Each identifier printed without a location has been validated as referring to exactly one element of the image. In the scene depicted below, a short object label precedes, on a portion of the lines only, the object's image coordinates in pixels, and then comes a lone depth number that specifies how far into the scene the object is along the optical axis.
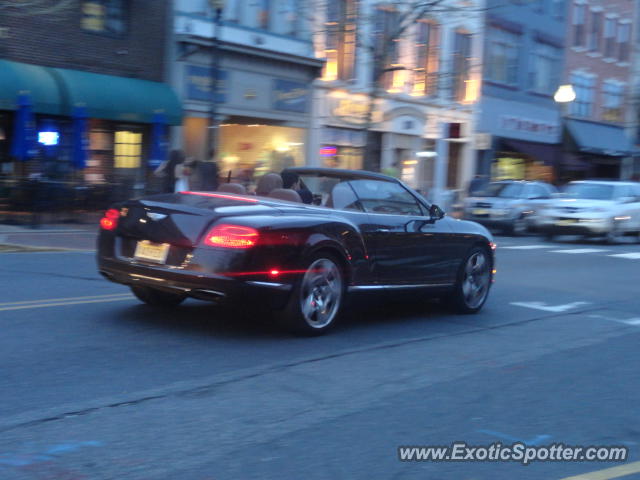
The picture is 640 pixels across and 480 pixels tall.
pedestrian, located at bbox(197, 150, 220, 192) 17.70
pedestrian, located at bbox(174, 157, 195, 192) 16.92
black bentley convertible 6.55
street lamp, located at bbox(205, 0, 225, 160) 18.80
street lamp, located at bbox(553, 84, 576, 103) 31.25
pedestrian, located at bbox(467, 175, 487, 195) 26.02
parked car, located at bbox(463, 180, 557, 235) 23.62
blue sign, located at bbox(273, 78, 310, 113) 26.19
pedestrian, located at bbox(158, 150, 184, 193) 17.39
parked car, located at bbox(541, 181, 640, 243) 21.59
